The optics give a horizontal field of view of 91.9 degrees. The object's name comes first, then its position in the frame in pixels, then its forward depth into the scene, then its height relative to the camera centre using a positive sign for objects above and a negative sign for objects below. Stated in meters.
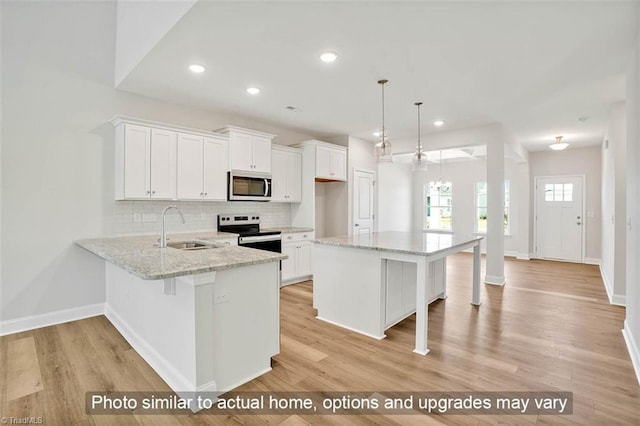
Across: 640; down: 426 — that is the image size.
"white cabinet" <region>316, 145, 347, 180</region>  5.26 +0.88
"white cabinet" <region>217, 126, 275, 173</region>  4.27 +0.91
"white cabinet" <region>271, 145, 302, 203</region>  5.00 +0.64
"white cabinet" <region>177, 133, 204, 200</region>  3.83 +0.57
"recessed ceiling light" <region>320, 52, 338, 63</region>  2.77 +1.42
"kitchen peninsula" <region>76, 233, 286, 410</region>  1.91 -0.70
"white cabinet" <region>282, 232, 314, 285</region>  4.76 -0.72
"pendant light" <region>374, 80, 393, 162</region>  3.25 +0.66
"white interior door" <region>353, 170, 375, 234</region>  5.88 +0.22
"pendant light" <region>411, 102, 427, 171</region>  3.59 +0.60
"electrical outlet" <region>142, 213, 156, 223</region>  3.82 -0.06
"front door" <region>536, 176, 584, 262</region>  7.14 -0.12
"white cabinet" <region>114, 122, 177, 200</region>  3.43 +0.57
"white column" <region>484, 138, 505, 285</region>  4.95 +0.07
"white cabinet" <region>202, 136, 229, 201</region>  4.07 +0.59
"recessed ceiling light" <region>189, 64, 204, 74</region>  3.01 +1.43
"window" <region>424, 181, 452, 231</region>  9.16 +0.20
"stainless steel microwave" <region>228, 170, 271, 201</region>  4.31 +0.38
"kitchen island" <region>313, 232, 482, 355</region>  2.75 -0.68
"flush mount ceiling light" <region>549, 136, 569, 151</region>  6.18 +1.37
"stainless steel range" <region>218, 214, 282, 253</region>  4.18 -0.28
